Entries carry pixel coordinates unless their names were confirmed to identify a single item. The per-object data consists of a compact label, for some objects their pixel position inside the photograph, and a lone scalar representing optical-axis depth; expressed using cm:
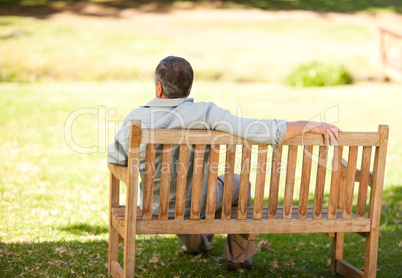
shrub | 2741
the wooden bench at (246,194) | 611
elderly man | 616
